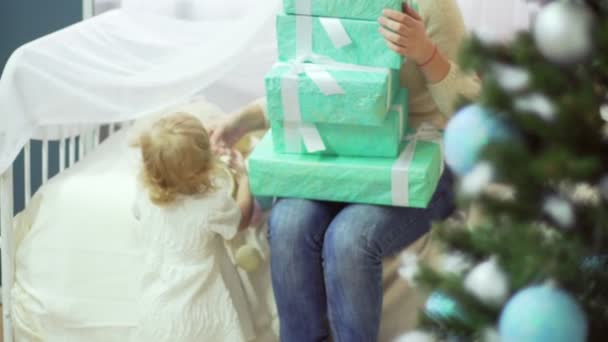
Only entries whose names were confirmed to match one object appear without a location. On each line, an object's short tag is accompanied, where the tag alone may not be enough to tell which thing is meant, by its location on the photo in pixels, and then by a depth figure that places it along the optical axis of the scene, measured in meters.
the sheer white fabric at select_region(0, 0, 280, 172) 3.95
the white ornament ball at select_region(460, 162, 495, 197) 2.49
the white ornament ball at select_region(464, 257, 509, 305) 2.53
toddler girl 3.78
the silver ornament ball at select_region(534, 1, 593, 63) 2.33
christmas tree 2.37
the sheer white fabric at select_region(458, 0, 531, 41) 3.98
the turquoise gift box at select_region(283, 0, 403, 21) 3.56
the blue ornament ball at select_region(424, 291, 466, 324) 2.62
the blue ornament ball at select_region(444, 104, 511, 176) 2.51
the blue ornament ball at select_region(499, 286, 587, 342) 2.40
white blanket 3.99
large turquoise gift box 3.61
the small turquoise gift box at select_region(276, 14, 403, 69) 3.58
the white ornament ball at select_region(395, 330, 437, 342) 2.66
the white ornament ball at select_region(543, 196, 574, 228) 2.45
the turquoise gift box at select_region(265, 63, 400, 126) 3.55
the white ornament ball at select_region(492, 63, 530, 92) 2.44
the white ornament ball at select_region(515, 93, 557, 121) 2.40
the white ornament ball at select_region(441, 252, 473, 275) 2.64
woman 3.60
